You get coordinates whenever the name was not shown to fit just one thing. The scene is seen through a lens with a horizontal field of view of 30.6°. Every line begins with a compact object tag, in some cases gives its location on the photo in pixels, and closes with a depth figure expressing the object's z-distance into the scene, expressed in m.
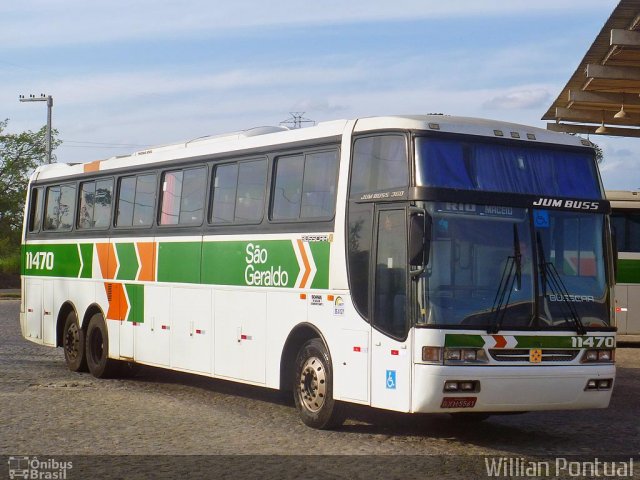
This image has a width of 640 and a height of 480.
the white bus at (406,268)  10.87
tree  59.88
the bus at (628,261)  25.78
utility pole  51.16
